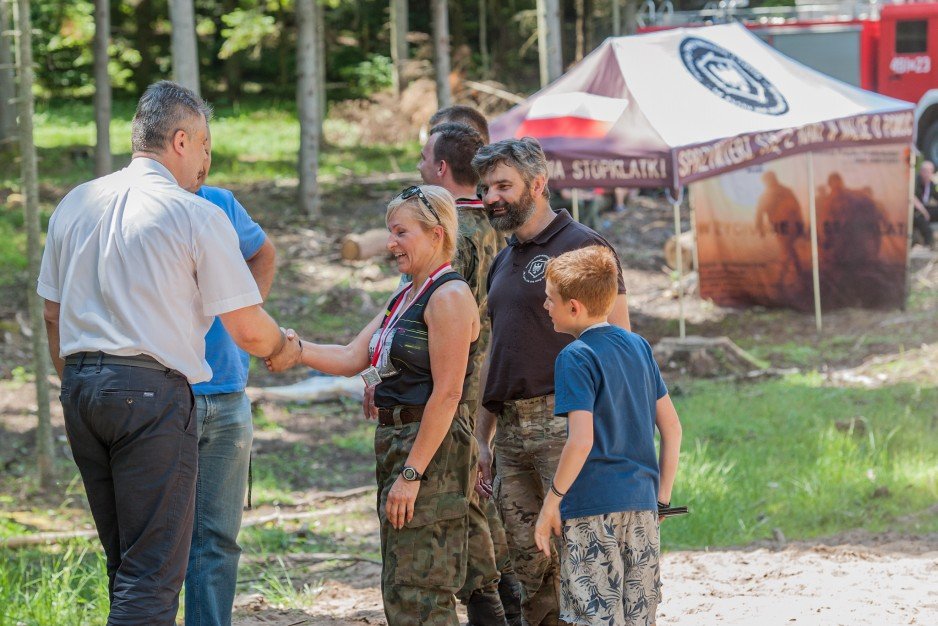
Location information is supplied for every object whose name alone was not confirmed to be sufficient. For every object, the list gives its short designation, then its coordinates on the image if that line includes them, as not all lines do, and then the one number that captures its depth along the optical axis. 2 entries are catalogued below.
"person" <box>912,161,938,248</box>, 16.59
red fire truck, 19.12
